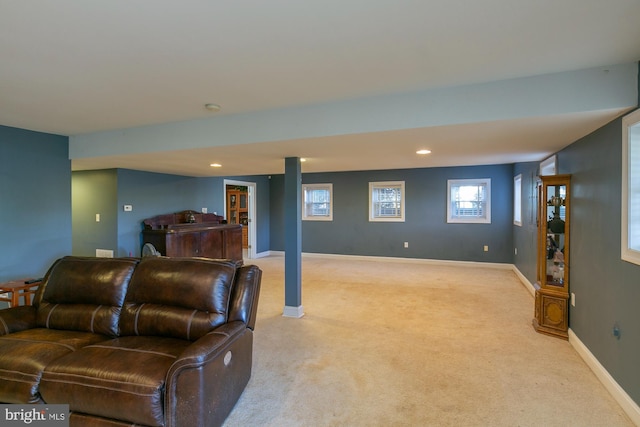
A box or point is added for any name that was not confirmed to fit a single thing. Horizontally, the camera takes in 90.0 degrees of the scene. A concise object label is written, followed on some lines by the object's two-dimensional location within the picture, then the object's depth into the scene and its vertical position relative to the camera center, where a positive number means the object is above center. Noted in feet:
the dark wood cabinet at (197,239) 17.79 -1.82
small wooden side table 10.51 -2.61
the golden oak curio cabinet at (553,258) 10.77 -1.84
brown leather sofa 5.53 -2.81
